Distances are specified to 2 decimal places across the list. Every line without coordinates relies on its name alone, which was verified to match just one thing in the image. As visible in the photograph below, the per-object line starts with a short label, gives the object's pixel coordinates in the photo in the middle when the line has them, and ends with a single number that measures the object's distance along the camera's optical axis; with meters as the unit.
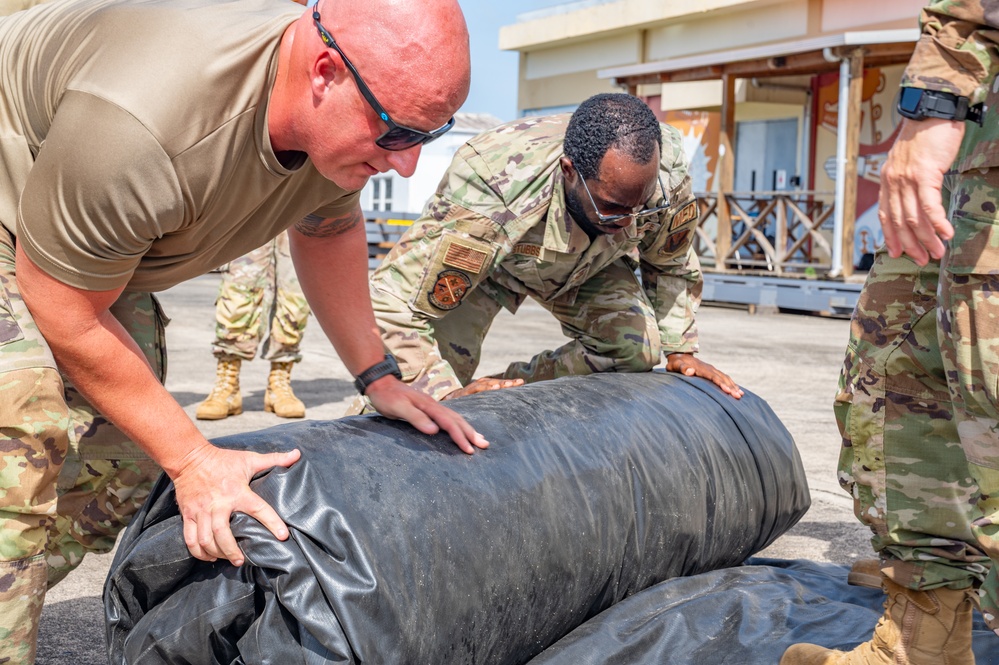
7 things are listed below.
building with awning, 12.08
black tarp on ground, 2.28
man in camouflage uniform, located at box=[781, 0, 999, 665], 1.75
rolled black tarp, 1.74
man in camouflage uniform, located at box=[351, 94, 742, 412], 3.10
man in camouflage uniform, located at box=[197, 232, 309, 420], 5.30
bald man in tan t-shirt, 1.61
